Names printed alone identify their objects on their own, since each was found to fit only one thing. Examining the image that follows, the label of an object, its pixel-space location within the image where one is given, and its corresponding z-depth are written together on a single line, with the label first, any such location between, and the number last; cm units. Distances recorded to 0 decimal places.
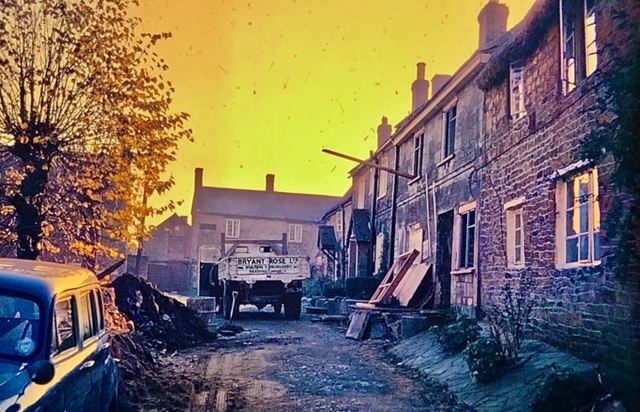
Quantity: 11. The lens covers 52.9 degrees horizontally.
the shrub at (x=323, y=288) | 2488
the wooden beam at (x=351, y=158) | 1858
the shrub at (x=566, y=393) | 618
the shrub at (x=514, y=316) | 884
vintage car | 338
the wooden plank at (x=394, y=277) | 1653
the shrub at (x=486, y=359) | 832
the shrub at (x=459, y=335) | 1053
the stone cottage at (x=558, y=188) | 734
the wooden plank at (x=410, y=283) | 1573
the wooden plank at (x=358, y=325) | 1480
